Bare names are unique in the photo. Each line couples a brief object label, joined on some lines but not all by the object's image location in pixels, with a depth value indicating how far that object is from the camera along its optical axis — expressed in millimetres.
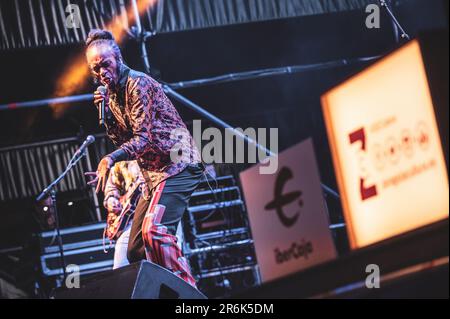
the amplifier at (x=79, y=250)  8500
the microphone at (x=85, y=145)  7160
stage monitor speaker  4165
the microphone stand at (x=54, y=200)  7264
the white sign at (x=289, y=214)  3521
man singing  5074
